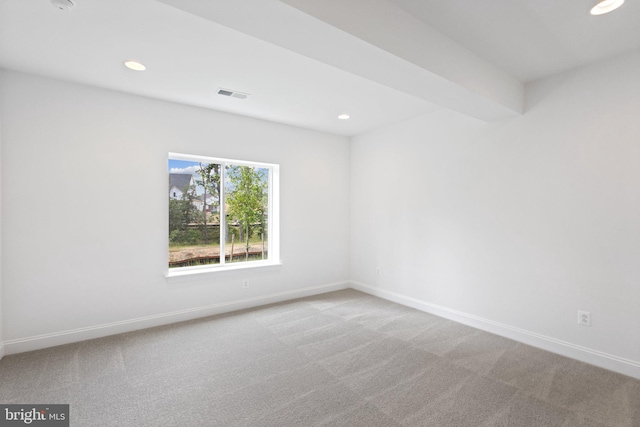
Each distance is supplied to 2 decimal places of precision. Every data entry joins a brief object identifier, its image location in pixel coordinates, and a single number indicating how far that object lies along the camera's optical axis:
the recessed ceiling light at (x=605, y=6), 1.87
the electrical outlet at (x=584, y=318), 2.68
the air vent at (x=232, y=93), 3.23
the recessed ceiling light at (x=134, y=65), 2.61
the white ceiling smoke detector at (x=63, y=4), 1.83
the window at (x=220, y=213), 3.83
